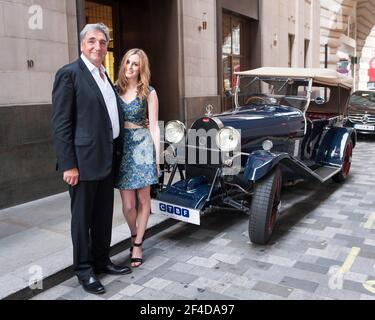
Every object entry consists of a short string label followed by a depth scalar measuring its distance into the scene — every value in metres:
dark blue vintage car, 4.39
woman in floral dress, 3.67
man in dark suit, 3.11
